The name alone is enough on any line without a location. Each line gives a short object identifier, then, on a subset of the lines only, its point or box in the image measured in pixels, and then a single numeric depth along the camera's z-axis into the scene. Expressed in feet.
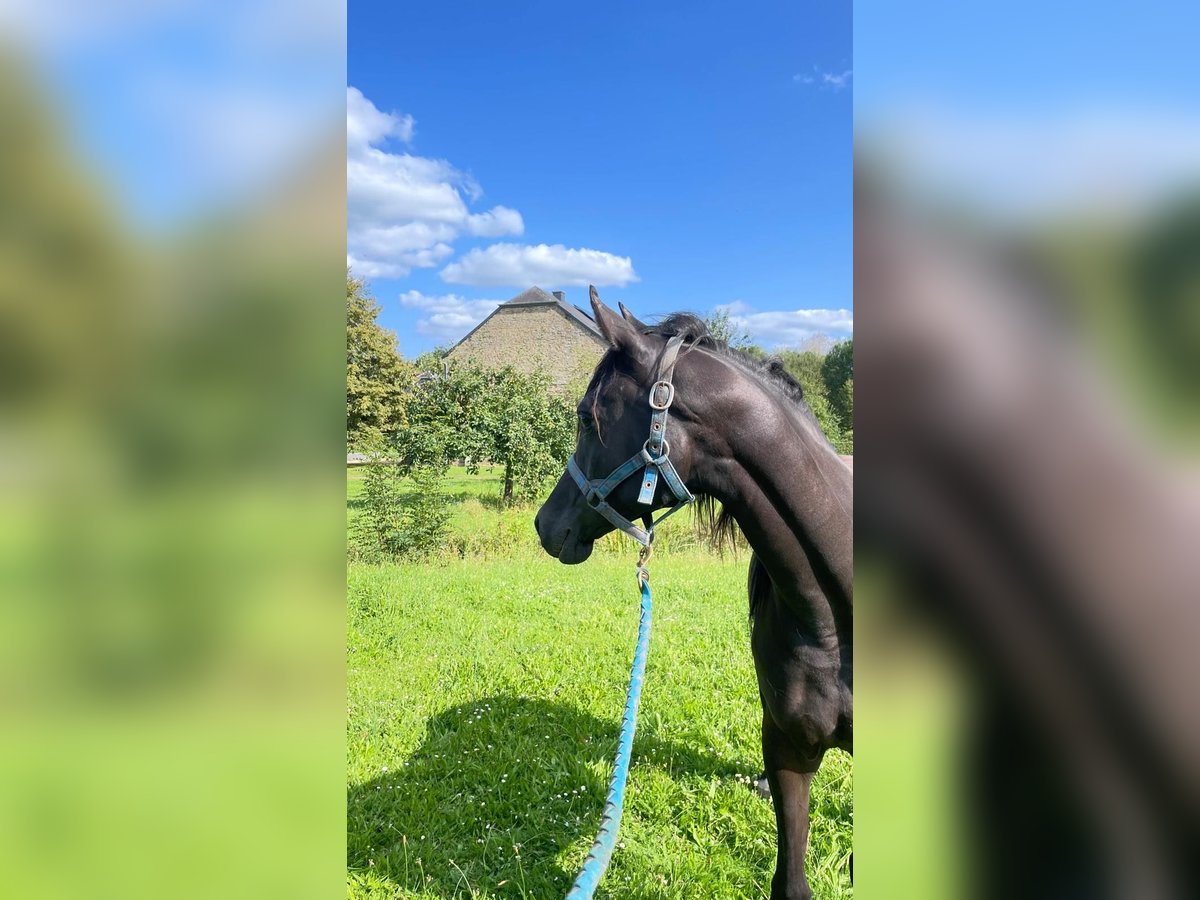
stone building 112.37
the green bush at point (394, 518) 35.50
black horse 7.45
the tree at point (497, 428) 51.06
